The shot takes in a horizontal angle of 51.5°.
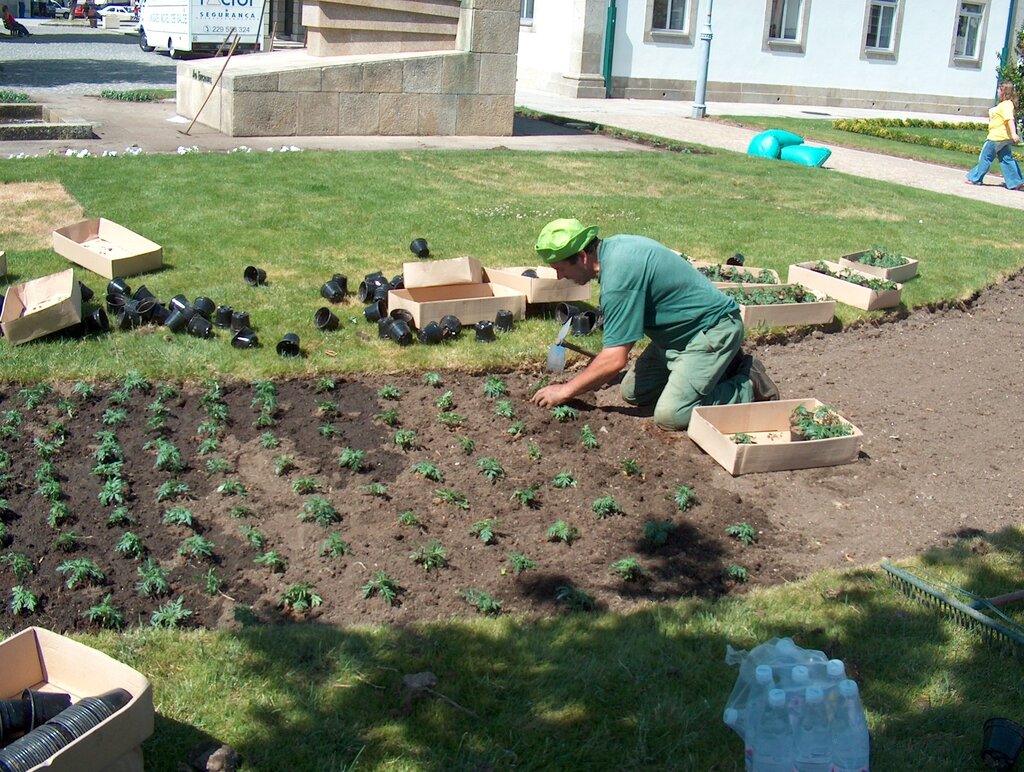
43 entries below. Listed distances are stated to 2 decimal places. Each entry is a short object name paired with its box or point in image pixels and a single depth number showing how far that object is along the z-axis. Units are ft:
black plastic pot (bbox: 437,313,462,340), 24.44
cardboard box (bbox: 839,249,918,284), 30.89
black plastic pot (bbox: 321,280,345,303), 26.40
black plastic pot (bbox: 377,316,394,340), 24.25
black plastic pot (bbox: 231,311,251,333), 23.90
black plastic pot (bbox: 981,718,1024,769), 11.82
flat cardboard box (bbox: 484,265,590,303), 25.98
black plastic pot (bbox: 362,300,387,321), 25.07
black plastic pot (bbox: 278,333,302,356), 23.11
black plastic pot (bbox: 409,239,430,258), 30.32
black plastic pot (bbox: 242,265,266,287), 27.35
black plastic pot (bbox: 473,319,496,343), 24.61
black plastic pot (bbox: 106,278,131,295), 25.05
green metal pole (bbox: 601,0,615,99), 87.97
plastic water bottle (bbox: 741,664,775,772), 11.37
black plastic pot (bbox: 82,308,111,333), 23.86
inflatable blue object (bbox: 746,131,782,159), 56.75
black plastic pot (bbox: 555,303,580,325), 25.94
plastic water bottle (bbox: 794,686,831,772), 10.94
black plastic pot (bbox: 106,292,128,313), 24.80
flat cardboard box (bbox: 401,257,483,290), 25.68
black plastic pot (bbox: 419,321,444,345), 24.18
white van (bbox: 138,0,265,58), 105.19
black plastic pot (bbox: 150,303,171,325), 24.32
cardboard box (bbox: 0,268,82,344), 22.66
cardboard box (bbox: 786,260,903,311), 28.85
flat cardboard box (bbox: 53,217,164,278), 27.02
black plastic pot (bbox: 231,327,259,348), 23.35
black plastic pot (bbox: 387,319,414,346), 24.06
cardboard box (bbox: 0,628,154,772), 9.96
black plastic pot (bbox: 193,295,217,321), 24.39
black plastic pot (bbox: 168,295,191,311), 24.39
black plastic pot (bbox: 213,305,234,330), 24.26
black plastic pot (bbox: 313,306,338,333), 24.64
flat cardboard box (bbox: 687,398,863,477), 19.49
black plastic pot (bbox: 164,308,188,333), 23.90
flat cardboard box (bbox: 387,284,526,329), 24.66
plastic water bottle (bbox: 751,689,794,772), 11.12
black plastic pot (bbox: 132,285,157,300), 24.84
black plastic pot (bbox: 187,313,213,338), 23.73
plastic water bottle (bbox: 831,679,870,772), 11.01
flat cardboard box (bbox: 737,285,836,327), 26.53
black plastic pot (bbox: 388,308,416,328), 24.60
